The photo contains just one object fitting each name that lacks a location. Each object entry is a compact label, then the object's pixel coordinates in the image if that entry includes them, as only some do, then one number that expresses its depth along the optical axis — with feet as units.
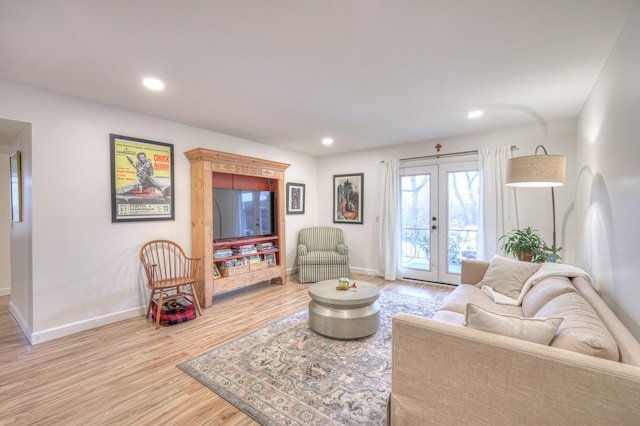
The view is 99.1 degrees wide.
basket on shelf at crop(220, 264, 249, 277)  12.92
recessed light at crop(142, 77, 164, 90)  8.16
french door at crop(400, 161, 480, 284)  14.46
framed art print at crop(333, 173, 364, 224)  18.04
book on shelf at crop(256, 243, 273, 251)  14.82
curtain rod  14.02
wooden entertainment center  11.94
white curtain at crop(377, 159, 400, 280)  16.31
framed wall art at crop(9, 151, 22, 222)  9.74
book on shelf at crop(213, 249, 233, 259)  12.89
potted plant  10.43
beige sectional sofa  3.26
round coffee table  8.80
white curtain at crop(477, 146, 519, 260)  12.96
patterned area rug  5.72
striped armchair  15.89
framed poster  10.32
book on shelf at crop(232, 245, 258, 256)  13.74
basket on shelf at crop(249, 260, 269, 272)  13.96
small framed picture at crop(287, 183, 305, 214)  17.65
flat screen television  12.95
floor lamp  7.47
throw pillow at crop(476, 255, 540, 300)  8.48
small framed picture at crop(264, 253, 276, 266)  15.21
